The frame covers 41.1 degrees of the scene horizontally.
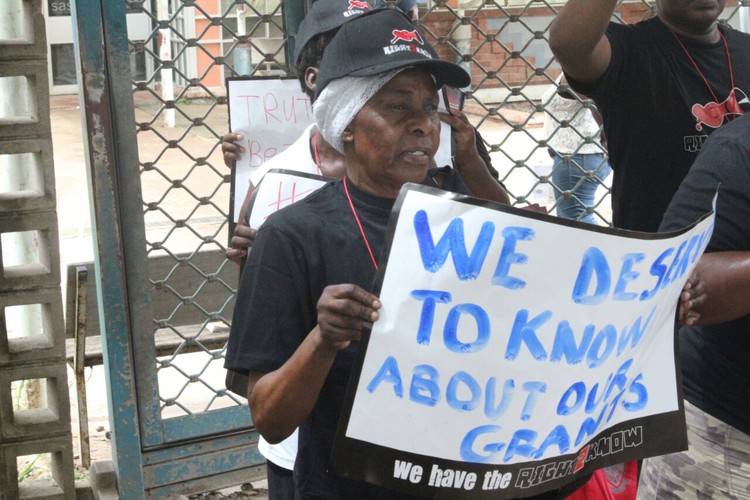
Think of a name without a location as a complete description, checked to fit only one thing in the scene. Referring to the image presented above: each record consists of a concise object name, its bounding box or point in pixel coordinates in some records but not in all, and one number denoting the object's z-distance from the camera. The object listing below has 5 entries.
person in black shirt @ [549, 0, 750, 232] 2.71
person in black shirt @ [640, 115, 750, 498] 1.94
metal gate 3.45
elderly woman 1.67
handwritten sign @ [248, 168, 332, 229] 2.45
